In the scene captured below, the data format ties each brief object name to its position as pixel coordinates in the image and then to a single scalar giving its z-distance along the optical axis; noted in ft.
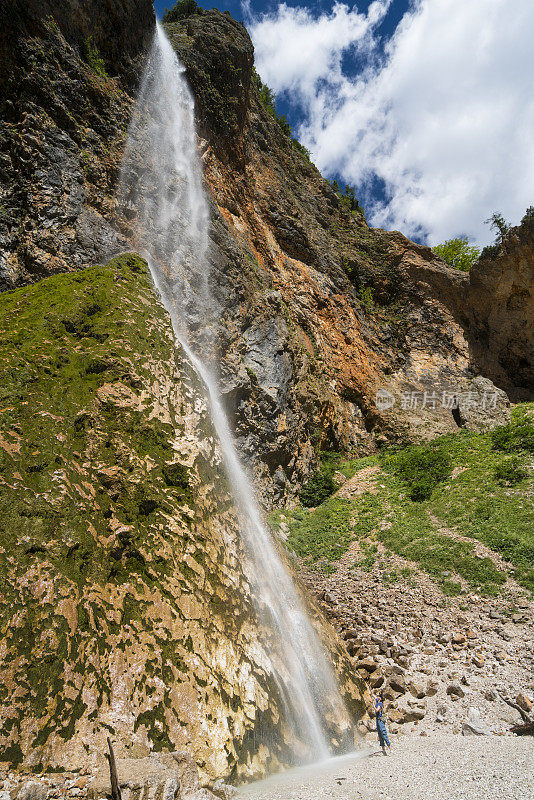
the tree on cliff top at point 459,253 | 120.80
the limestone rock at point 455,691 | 24.56
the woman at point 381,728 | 20.57
